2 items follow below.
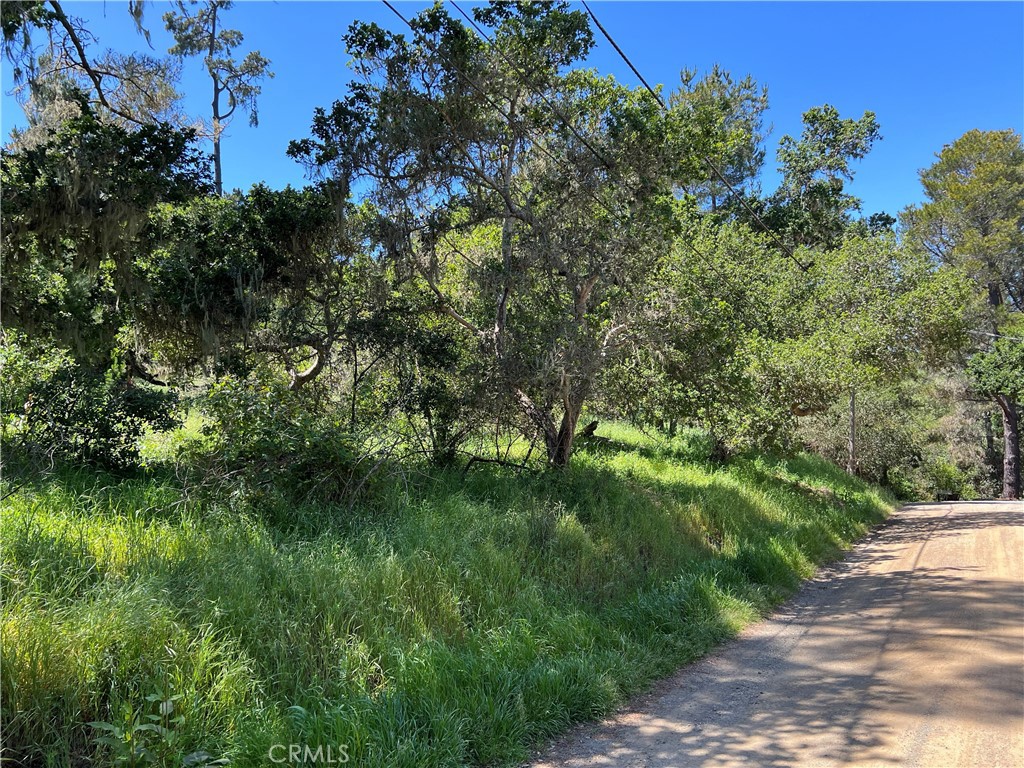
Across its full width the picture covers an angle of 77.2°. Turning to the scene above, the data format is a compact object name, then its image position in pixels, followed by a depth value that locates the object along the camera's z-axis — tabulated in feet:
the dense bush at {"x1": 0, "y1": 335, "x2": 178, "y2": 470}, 23.61
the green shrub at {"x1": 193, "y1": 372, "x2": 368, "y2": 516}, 21.25
